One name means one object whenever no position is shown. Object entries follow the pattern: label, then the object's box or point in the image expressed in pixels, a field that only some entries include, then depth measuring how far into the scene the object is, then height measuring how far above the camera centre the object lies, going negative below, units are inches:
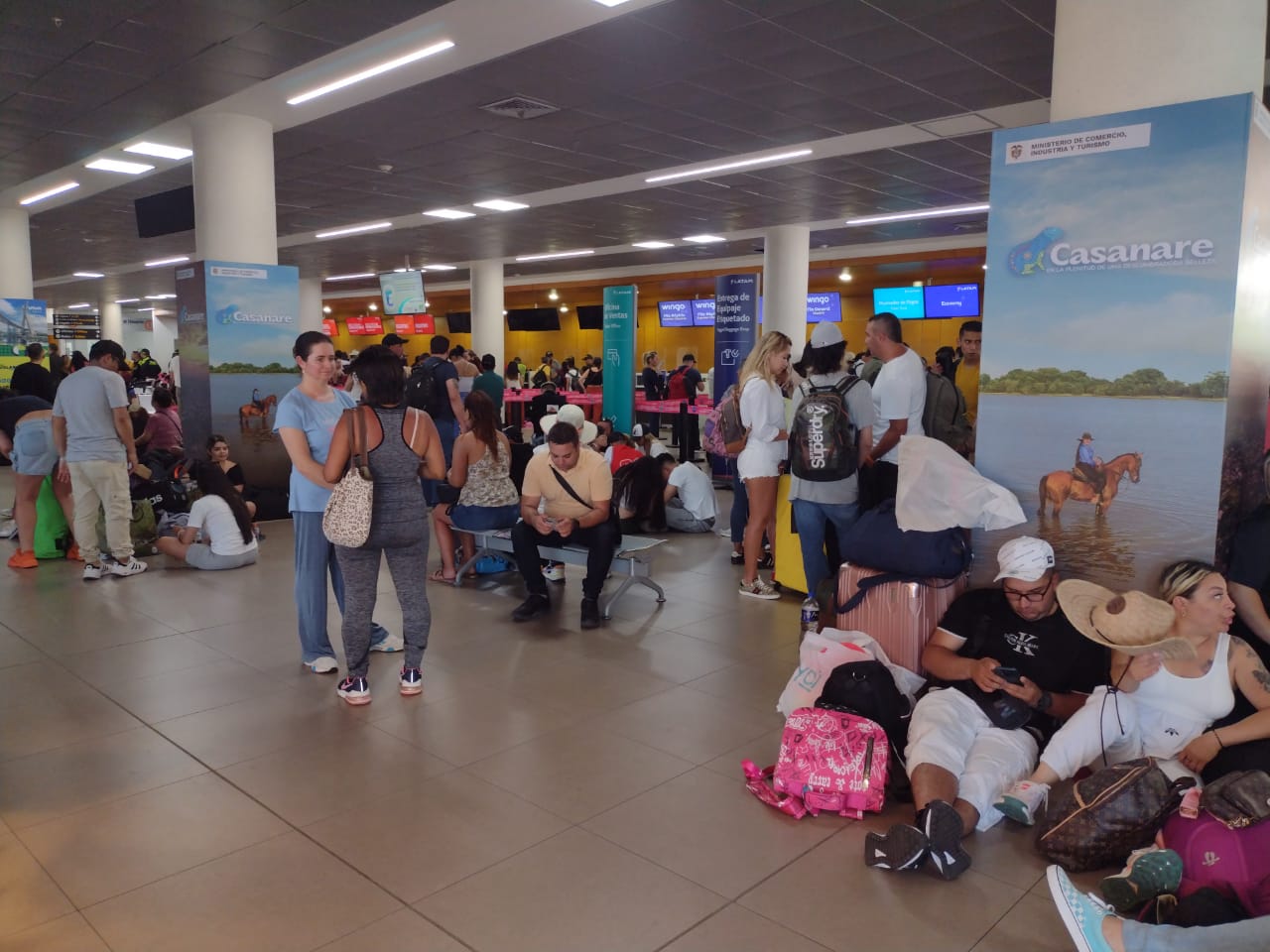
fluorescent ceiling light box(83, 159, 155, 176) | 395.2 +82.0
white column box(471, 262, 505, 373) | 755.4 +42.0
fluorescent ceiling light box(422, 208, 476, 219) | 520.4 +83.1
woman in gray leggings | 147.7 -24.1
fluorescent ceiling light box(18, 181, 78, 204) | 449.4 +80.6
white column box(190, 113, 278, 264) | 319.3 +59.2
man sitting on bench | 204.5 -34.6
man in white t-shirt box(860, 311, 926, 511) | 196.2 -8.3
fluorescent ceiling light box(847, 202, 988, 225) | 490.3 +84.1
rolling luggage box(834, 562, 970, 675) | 145.5 -40.8
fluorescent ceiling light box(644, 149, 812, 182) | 370.6 +84.3
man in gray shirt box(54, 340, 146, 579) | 236.1 -26.5
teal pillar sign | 489.4 +1.7
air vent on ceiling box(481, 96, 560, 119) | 300.7 +84.6
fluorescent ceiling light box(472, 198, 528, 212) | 495.8 +84.2
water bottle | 175.5 -49.6
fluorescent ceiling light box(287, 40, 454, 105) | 255.9 +86.2
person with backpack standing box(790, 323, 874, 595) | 192.2 -18.0
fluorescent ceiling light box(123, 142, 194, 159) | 366.6 +82.7
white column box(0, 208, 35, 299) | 490.3 +52.2
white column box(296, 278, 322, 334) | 916.6 +52.1
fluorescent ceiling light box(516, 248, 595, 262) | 723.5 +83.9
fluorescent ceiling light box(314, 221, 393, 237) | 582.2 +82.8
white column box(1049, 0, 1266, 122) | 125.3 +44.8
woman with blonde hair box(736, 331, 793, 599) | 219.1 -16.0
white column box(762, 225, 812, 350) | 556.4 +52.0
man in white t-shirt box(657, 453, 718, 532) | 316.8 -50.0
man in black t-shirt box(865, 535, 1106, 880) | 114.6 -44.9
